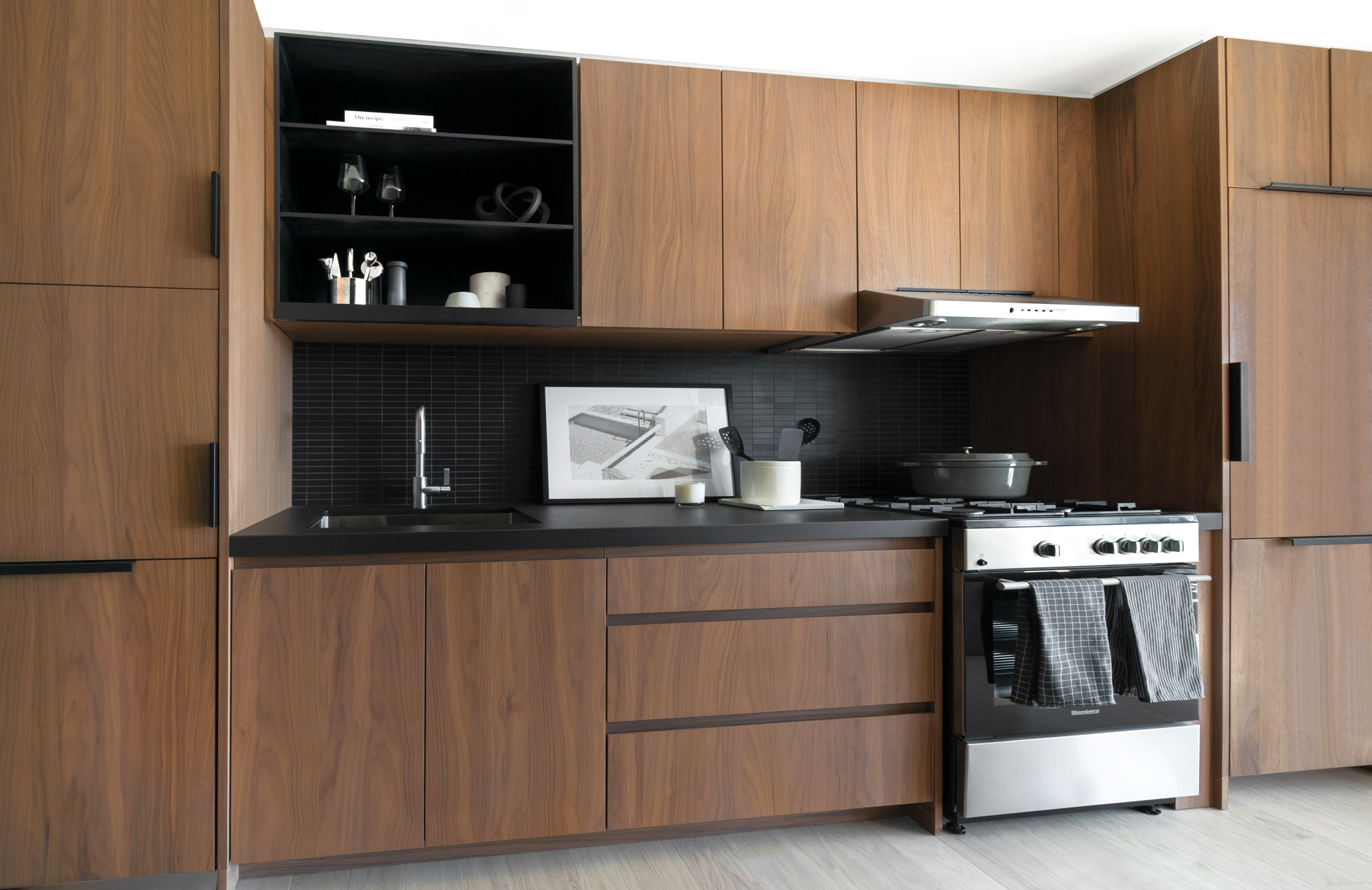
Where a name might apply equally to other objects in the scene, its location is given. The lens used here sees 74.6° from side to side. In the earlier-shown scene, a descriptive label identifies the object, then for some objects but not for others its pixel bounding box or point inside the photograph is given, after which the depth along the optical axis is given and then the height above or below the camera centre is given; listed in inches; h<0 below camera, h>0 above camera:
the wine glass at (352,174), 100.0 +31.4
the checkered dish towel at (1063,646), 89.0 -19.1
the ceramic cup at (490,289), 106.4 +19.9
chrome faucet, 110.6 -3.0
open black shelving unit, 98.6 +34.8
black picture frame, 117.5 -0.8
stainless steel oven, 92.0 -26.9
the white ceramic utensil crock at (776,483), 106.3 -3.2
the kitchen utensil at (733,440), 119.0 +2.1
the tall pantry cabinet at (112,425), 75.6 +2.7
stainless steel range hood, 100.1 +15.8
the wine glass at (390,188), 102.6 +30.6
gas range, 91.7 -8.6
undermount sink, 107.3 -7.8
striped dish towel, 91.8 -19.1
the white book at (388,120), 96.9 +36.6
